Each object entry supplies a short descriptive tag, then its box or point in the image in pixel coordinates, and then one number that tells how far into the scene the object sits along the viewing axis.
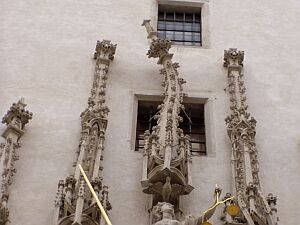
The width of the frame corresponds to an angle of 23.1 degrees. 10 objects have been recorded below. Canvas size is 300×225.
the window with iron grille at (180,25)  15.21
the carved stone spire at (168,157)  10.68
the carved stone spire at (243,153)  10.23
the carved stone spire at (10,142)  10.81
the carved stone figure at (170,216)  9.47
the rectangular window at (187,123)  12.59
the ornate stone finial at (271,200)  10.55
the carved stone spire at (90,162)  10.10
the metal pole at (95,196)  9.58
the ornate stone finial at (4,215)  10.16
